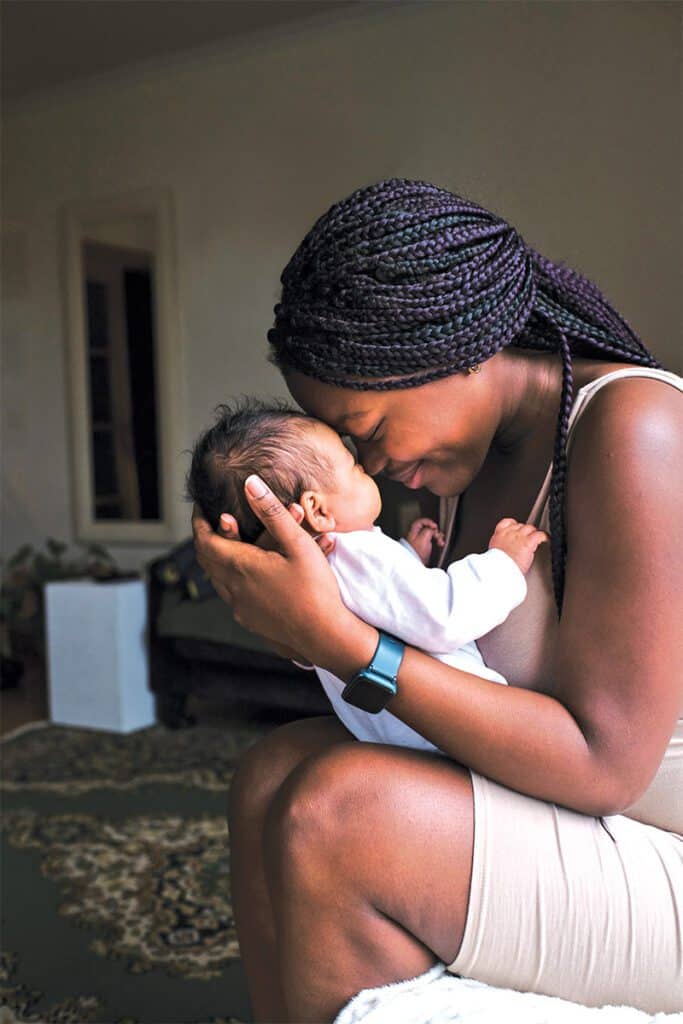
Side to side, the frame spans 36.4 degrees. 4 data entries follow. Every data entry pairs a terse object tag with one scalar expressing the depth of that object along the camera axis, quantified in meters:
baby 1.10
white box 4.05
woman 0.97
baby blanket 0.94
